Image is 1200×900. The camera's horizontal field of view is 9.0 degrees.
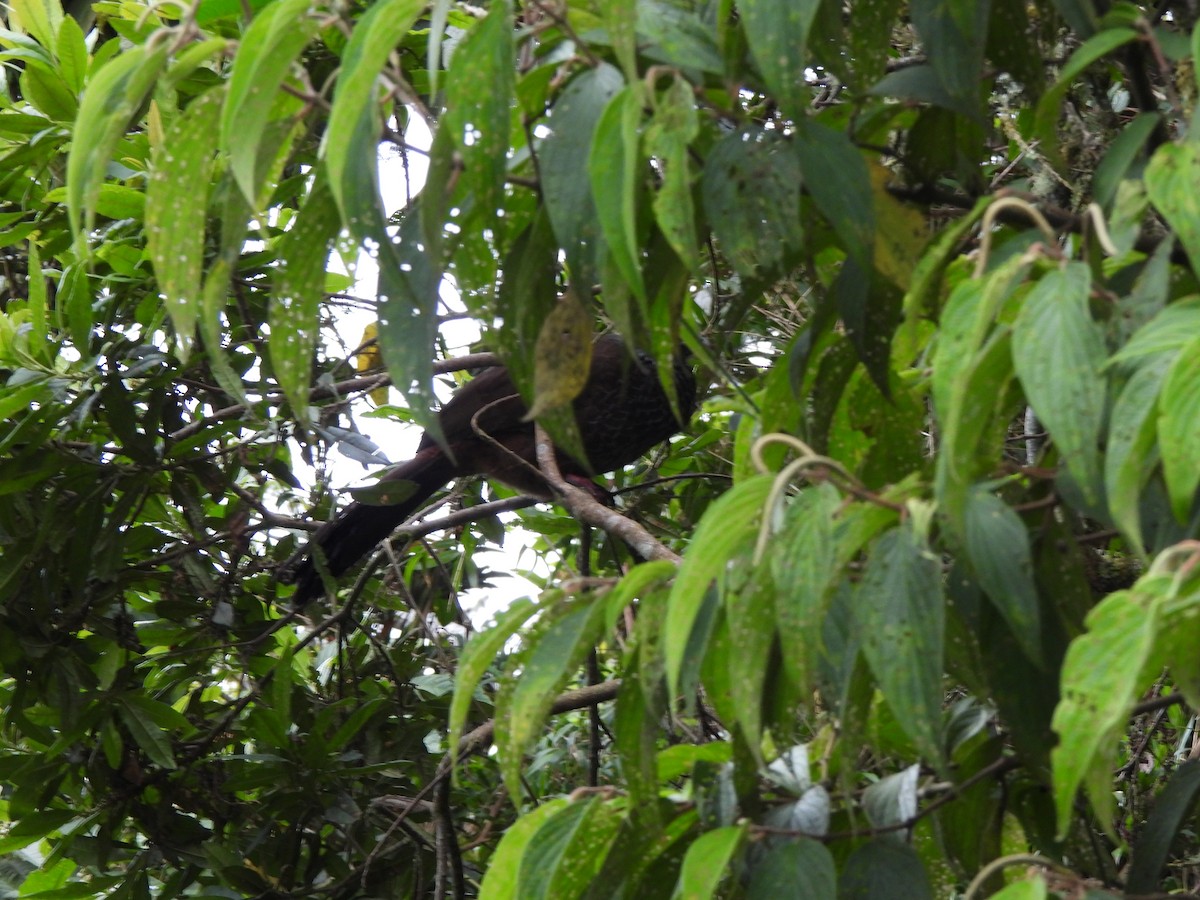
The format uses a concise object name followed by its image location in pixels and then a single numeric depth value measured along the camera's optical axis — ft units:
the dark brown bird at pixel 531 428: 35.64
